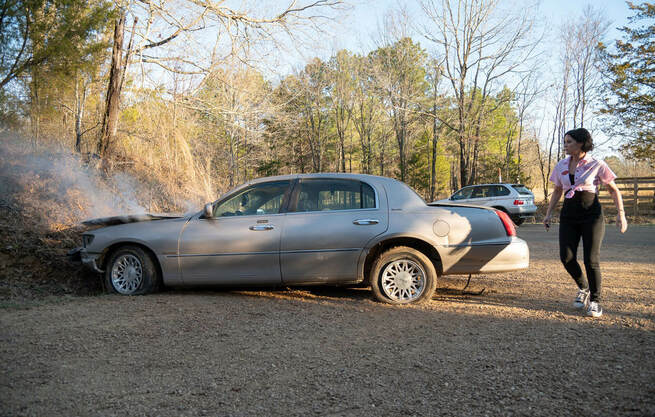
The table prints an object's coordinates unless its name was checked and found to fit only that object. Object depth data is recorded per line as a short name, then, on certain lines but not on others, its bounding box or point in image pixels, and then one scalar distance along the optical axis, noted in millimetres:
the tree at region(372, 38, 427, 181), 28859
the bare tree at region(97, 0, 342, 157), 10453
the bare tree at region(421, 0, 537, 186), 21688
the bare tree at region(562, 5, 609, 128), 28688
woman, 4707
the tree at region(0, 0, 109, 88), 8320
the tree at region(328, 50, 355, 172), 36594
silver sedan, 5297
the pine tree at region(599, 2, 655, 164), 21703
